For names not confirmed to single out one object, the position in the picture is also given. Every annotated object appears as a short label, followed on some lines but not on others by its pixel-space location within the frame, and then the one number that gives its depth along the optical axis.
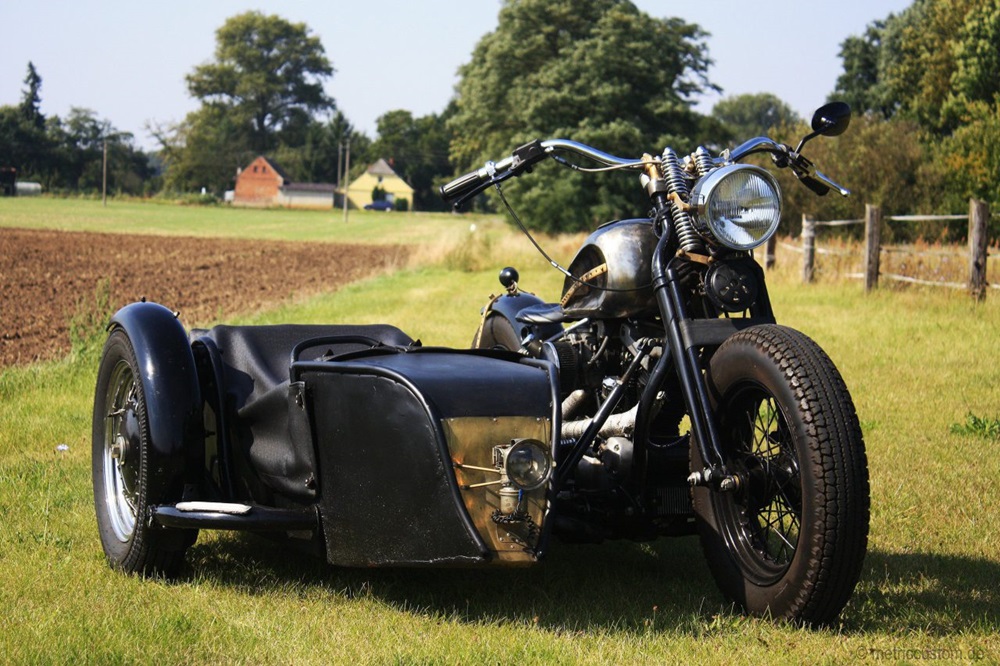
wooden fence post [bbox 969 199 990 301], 14.67
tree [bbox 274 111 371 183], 121.25
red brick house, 113.94
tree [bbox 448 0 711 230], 39.97
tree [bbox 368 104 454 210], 116.56
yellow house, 115.44
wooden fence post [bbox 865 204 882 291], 16.38
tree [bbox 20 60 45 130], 107.87
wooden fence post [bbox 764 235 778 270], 20.42
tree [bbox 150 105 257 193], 113.94
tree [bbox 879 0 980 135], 40.22
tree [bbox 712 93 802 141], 147.25
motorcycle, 3.53
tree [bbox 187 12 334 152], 127.00
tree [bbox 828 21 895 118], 53.38
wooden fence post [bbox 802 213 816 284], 18.64
